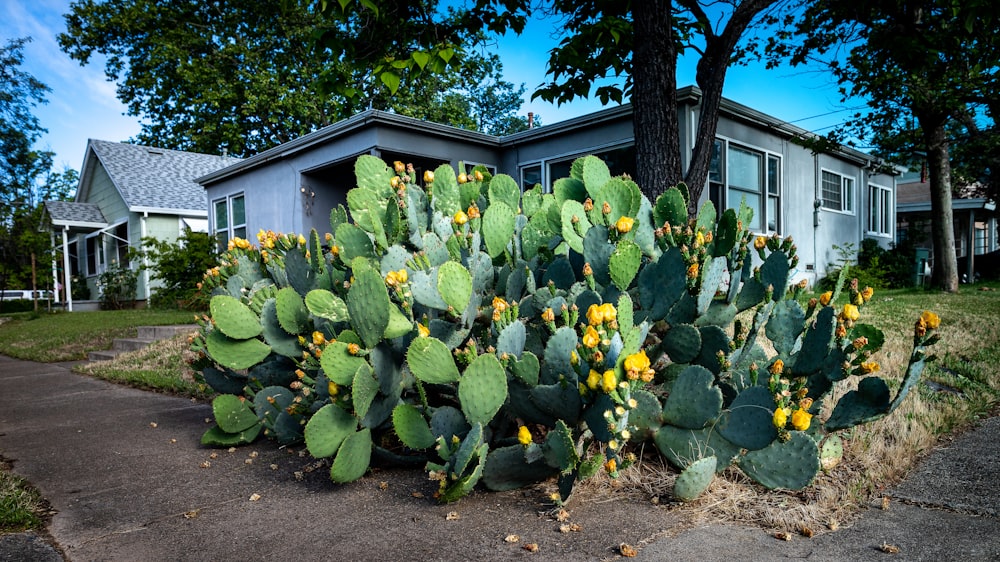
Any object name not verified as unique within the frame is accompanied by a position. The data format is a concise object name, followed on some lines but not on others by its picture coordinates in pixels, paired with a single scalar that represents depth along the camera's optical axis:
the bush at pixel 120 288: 17.25
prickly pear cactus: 2.23
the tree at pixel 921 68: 6.13
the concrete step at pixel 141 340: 8.30
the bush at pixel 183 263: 13.71
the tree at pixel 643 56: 5.18
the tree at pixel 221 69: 23.05
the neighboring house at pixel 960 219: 18.17
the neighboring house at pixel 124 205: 17.92
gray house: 10.71
